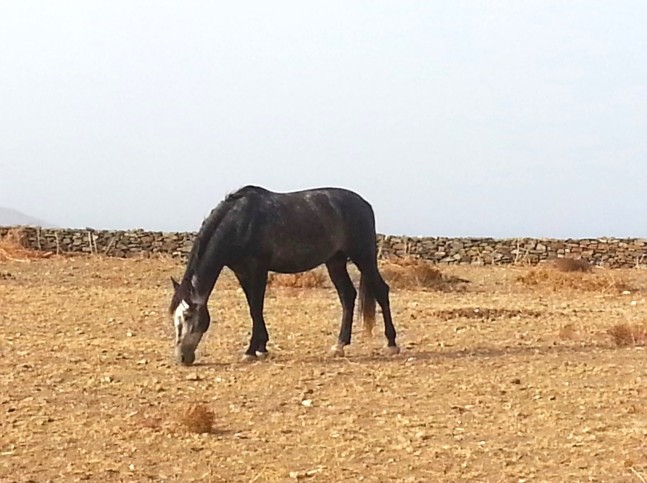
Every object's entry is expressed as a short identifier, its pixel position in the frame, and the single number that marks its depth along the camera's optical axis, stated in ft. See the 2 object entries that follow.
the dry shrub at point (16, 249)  84.79
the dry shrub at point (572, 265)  85.20
